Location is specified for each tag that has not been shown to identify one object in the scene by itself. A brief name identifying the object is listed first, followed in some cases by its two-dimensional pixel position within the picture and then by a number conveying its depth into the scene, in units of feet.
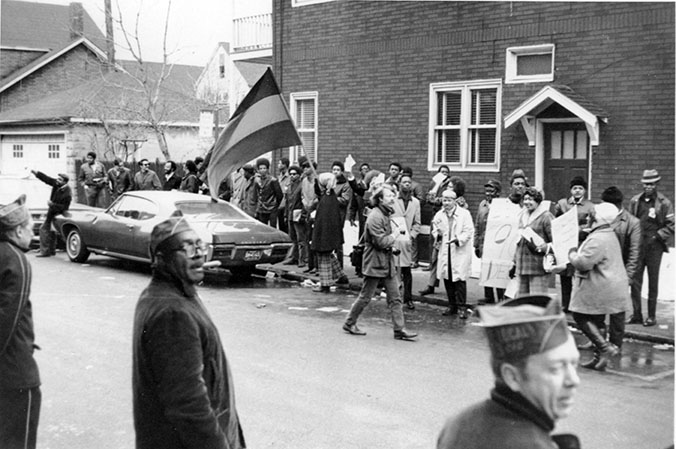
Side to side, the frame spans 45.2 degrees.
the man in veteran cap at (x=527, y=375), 6.91
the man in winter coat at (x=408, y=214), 35.42
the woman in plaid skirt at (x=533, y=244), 29.30
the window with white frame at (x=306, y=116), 54.44
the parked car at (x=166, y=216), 40.29
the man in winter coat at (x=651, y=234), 29.94
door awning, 38.83
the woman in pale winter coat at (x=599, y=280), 24.56
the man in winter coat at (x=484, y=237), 34.92
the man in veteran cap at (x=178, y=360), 10.00
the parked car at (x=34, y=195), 48.41
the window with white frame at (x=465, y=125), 44.88
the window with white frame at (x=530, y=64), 41.98
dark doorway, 40.88
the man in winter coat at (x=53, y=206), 47.24
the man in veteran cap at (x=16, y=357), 12.96
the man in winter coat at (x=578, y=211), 32.01
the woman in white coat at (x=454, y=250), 33.04
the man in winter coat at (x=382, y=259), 28.17
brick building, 38.04
